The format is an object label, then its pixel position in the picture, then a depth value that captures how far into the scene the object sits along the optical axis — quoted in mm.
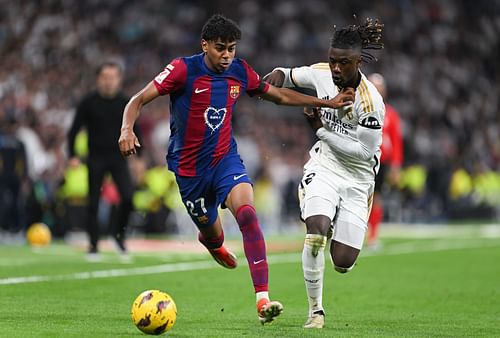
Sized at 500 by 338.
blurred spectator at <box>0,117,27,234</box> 38469
